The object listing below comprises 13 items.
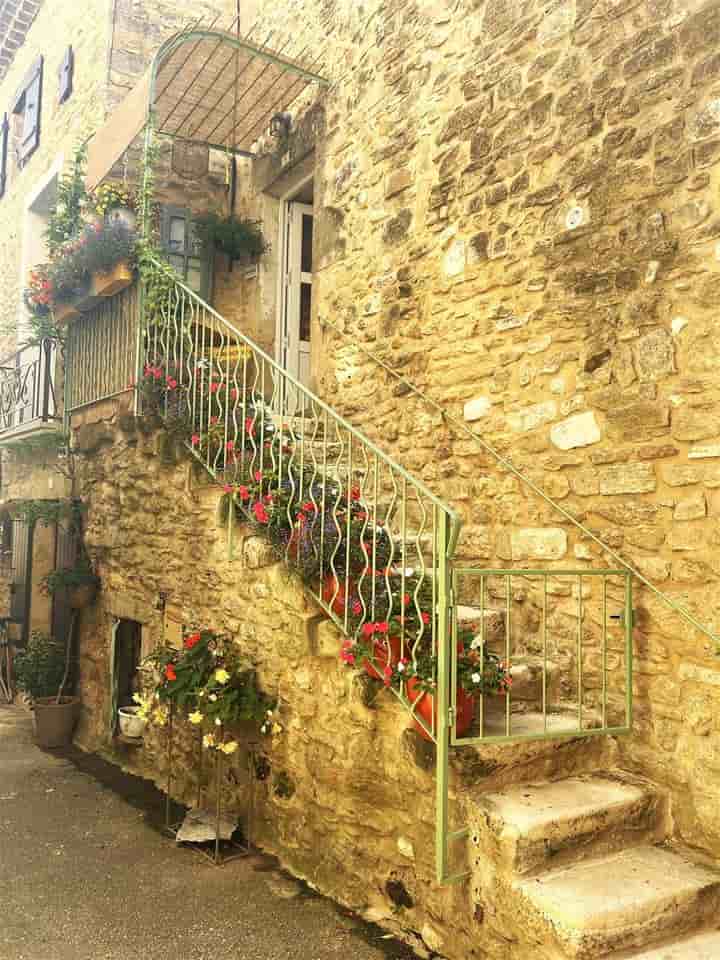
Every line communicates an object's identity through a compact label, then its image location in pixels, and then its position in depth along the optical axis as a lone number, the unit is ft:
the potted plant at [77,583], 21.53
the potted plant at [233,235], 22.62
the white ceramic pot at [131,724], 18.51
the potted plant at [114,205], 19.19
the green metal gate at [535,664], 9.36
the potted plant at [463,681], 9.59
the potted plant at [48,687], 21.66
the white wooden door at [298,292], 22.74
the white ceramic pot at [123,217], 19.15
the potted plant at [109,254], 18.65
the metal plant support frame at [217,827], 13.17
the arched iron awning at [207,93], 18.17
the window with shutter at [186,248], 22.79
